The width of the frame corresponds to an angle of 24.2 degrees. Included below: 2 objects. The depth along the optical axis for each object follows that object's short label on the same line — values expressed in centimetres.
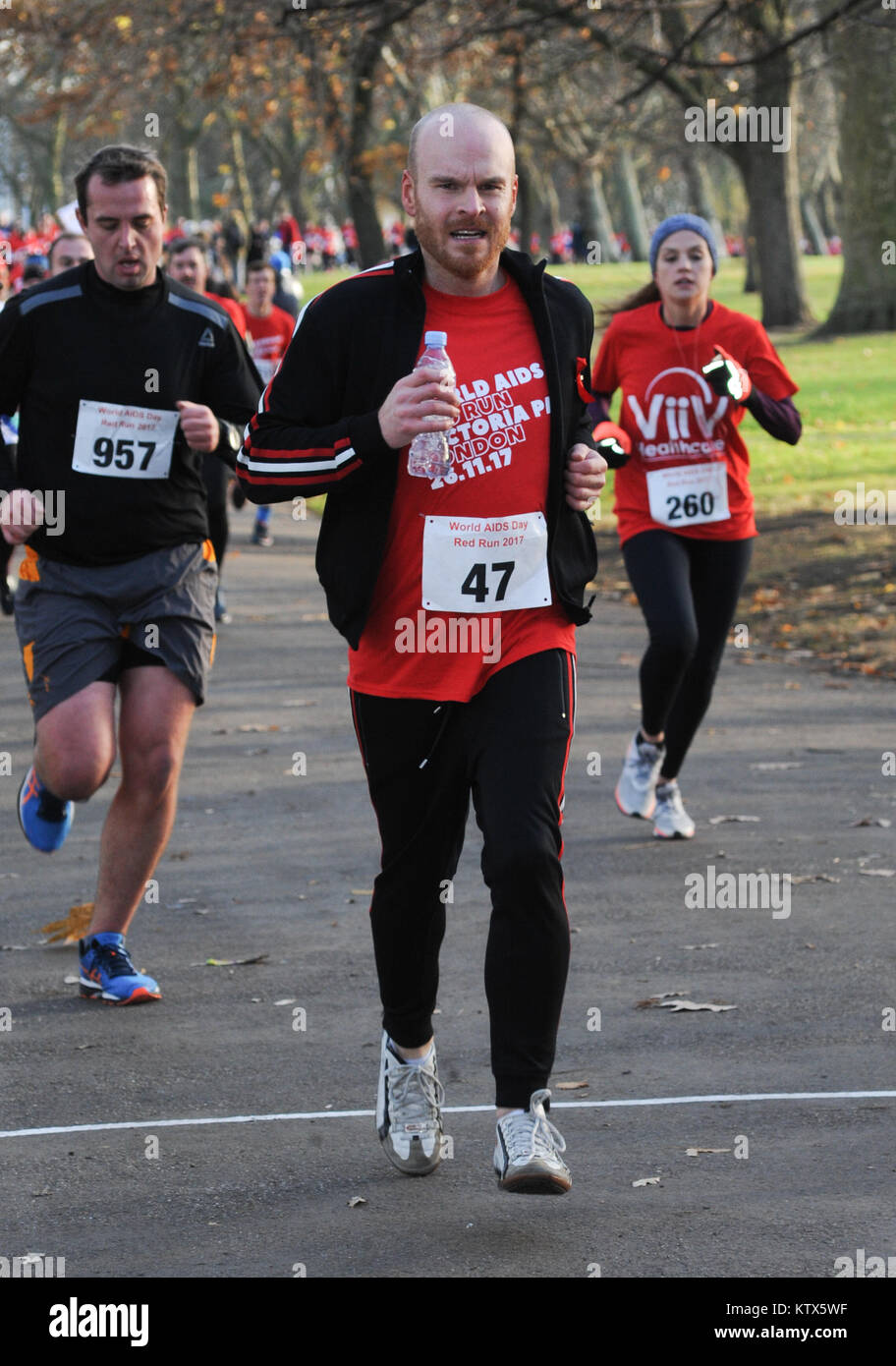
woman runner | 772
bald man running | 420
